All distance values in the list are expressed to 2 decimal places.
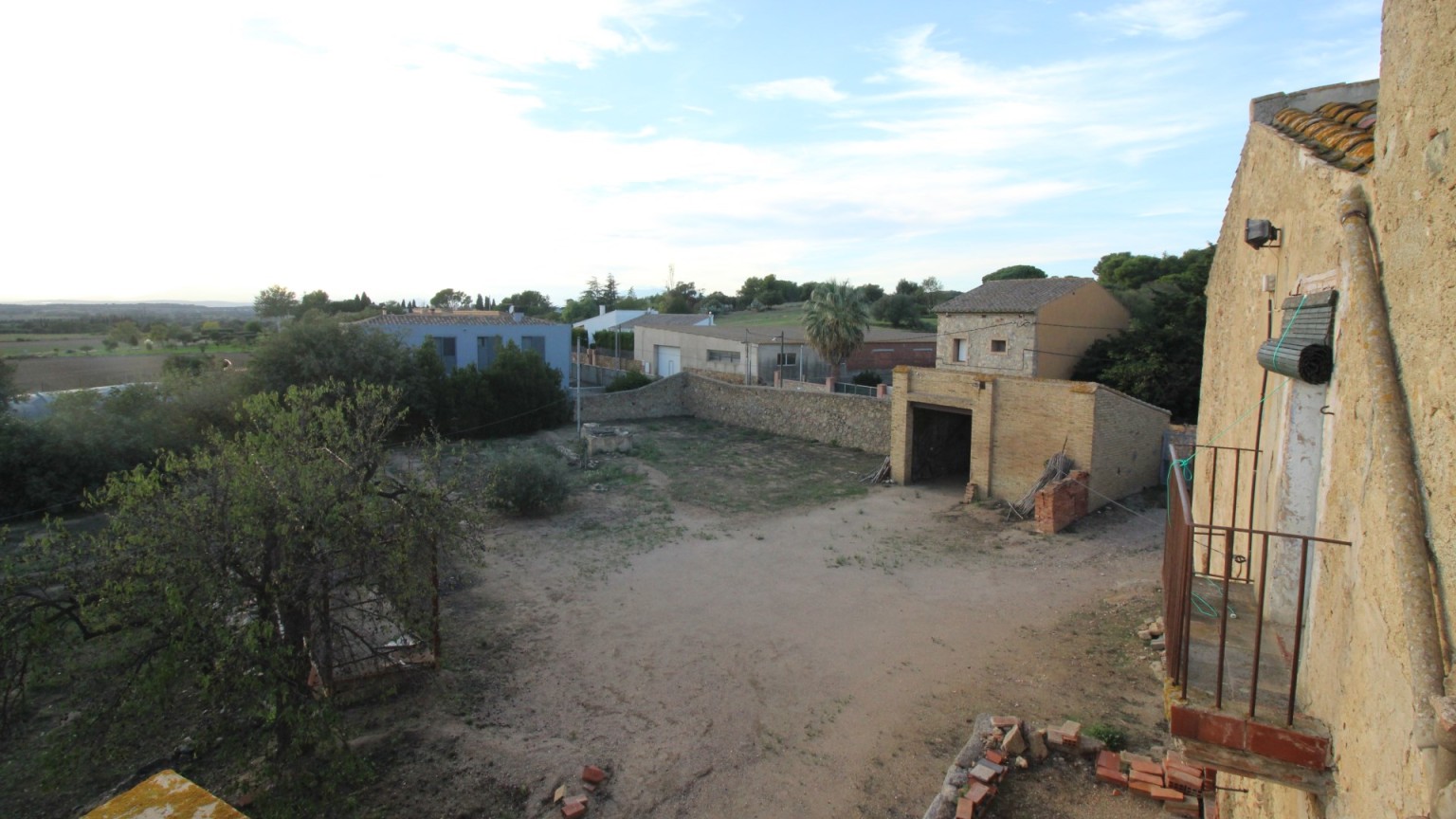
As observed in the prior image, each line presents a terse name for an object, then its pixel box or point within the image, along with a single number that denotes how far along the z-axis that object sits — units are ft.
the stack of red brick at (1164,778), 23.93
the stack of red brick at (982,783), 22.94
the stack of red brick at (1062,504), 55.72
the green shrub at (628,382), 123.34
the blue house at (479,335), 116.26
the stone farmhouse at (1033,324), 85.81
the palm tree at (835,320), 107.04
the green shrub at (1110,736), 27.78
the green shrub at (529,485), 61.41
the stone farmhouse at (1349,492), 8.52
